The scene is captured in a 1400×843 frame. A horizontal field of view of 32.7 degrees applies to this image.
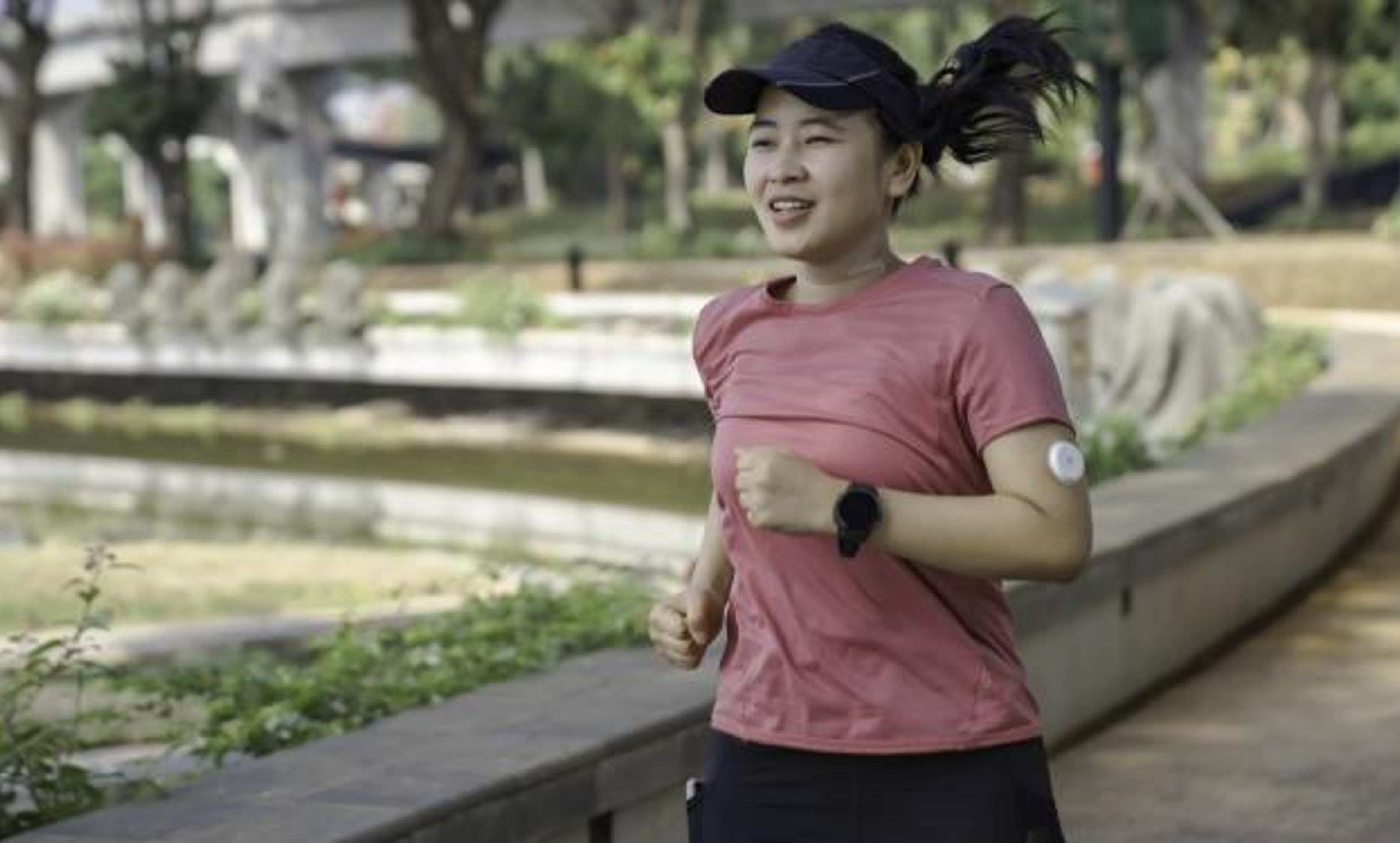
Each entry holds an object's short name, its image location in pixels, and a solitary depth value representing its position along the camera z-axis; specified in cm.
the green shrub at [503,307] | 2792
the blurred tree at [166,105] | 4903
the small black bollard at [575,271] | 3434
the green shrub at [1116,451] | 1134
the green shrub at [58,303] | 3419
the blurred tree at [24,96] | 4912
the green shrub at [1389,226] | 2978
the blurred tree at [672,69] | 4344
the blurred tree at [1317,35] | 4362
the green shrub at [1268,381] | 1325
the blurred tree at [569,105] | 6506
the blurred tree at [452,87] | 4400
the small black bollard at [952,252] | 2620
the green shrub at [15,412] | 3247
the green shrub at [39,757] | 515
